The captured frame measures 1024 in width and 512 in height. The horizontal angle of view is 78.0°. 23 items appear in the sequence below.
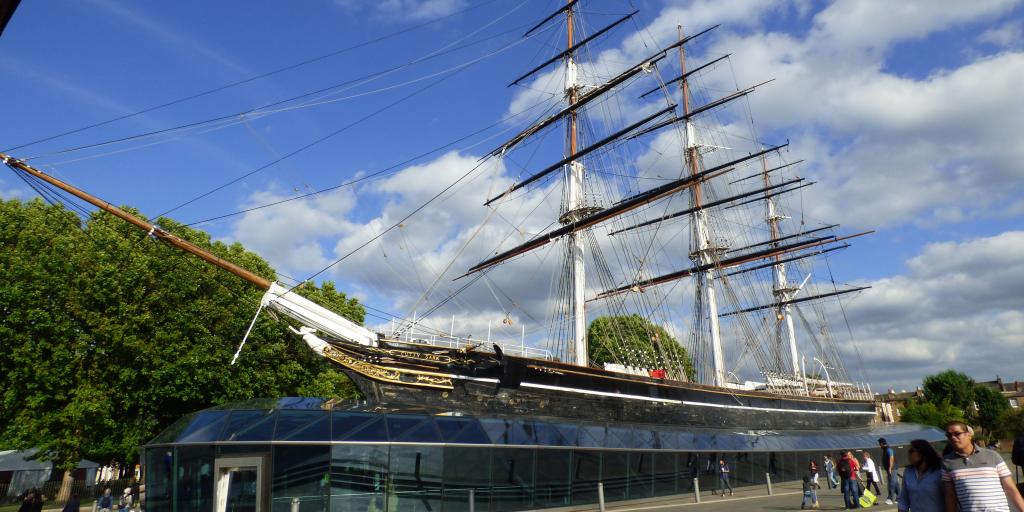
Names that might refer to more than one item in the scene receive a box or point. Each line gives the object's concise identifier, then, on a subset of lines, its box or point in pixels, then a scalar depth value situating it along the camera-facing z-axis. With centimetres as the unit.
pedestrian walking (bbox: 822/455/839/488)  2053
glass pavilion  1341
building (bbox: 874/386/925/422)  7244
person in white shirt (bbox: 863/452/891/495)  1613
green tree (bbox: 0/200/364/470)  2291
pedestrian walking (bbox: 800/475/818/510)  1545
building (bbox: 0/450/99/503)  3366
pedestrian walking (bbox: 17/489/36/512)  1406
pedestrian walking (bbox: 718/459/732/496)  2165
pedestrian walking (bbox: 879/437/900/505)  1435
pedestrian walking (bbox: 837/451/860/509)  1408
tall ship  2011
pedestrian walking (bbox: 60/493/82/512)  1516
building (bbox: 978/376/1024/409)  8609
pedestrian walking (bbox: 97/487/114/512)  2075
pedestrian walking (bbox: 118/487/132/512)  1903
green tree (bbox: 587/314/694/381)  5612
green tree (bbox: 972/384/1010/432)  6400
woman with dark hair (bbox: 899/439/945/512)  535
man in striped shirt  482
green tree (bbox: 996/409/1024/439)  5418
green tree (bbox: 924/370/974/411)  6575
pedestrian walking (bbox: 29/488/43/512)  1418
